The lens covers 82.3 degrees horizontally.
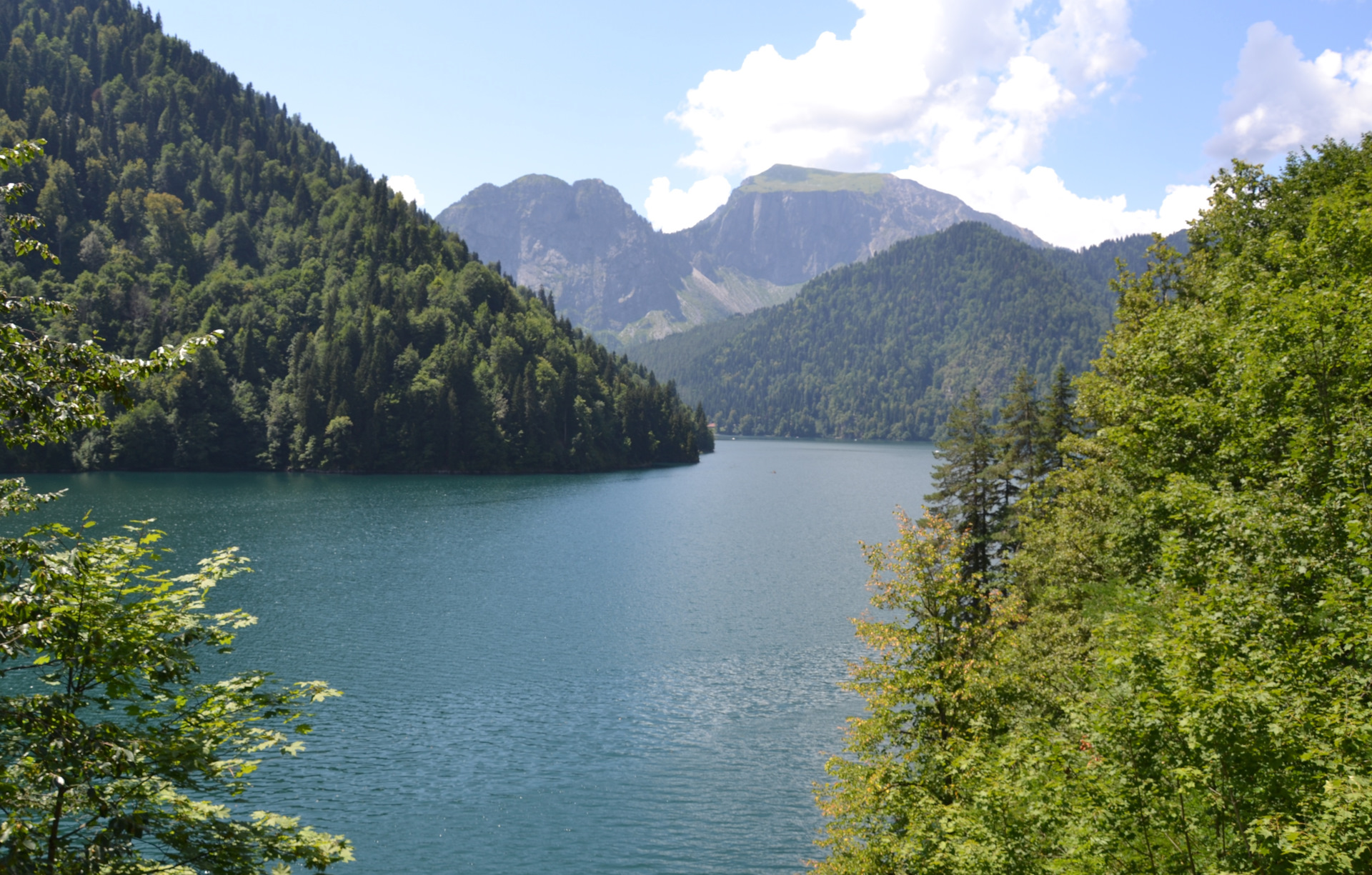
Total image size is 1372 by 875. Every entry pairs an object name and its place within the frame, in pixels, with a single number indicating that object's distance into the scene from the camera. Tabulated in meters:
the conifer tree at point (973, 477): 53.81
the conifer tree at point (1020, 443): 52.03
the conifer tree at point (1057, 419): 51.12
